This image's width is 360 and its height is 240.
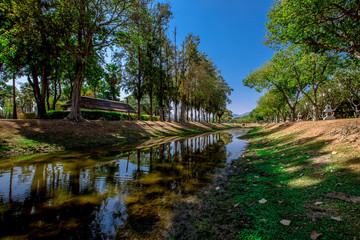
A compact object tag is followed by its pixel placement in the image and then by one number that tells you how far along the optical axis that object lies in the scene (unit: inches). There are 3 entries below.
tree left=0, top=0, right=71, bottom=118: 515.8
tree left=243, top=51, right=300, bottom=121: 841.5
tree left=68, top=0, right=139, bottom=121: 591.2
